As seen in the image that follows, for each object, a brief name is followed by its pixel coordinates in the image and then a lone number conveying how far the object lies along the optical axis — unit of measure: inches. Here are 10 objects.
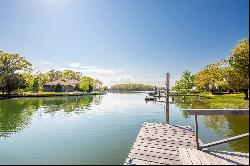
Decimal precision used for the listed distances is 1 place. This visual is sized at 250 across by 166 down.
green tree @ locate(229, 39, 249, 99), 539.4
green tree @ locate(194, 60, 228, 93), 1467.3
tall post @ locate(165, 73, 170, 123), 307.5
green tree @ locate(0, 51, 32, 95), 1442.0
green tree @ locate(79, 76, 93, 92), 2301.6
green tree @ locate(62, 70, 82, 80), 2810.6
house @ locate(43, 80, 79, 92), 2176.3
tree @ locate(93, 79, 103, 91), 3200.6
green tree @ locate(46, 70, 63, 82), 2692.1
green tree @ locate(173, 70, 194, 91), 2058.0
